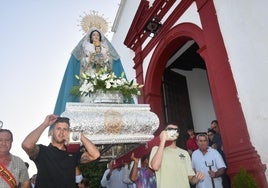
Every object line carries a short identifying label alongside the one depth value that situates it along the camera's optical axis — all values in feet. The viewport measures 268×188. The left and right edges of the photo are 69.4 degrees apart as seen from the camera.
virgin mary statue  7.73
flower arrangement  6.23
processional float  5.45
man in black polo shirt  4.61
